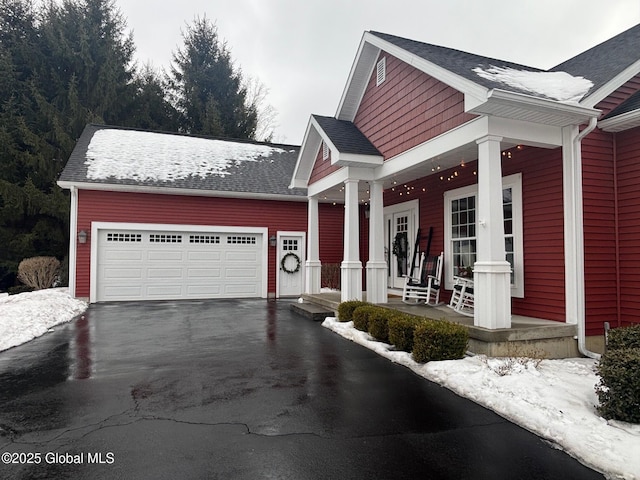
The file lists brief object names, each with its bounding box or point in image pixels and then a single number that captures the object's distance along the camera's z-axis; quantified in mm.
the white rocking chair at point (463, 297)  6332
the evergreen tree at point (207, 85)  23781
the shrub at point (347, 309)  7037
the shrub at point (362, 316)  6270
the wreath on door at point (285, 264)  12445
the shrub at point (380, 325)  5699
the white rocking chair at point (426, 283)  7590
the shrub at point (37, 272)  12125
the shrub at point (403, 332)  5141
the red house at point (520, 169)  4945
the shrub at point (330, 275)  12367
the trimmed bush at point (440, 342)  4574
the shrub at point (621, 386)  2969
